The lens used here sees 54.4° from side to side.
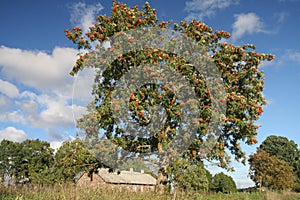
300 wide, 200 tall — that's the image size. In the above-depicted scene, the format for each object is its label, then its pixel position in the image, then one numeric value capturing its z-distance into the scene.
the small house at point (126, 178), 39.72
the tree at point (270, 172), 39.81
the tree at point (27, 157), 53.66
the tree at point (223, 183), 45.53
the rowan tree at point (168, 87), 13.60
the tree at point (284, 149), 61.31
